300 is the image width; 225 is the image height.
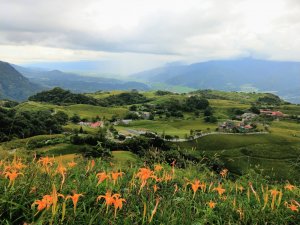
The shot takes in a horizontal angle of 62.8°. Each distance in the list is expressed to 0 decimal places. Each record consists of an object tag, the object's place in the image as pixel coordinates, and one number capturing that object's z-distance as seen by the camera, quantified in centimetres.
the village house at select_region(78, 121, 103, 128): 8929
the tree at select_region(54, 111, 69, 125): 8880
